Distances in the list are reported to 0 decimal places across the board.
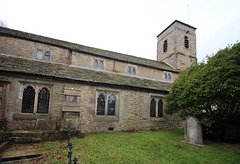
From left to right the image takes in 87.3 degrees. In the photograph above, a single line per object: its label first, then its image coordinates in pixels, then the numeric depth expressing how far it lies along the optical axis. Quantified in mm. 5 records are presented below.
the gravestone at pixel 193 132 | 7735
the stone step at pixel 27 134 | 6643
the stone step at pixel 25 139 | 6496
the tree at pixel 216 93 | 6871
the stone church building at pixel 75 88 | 8078
